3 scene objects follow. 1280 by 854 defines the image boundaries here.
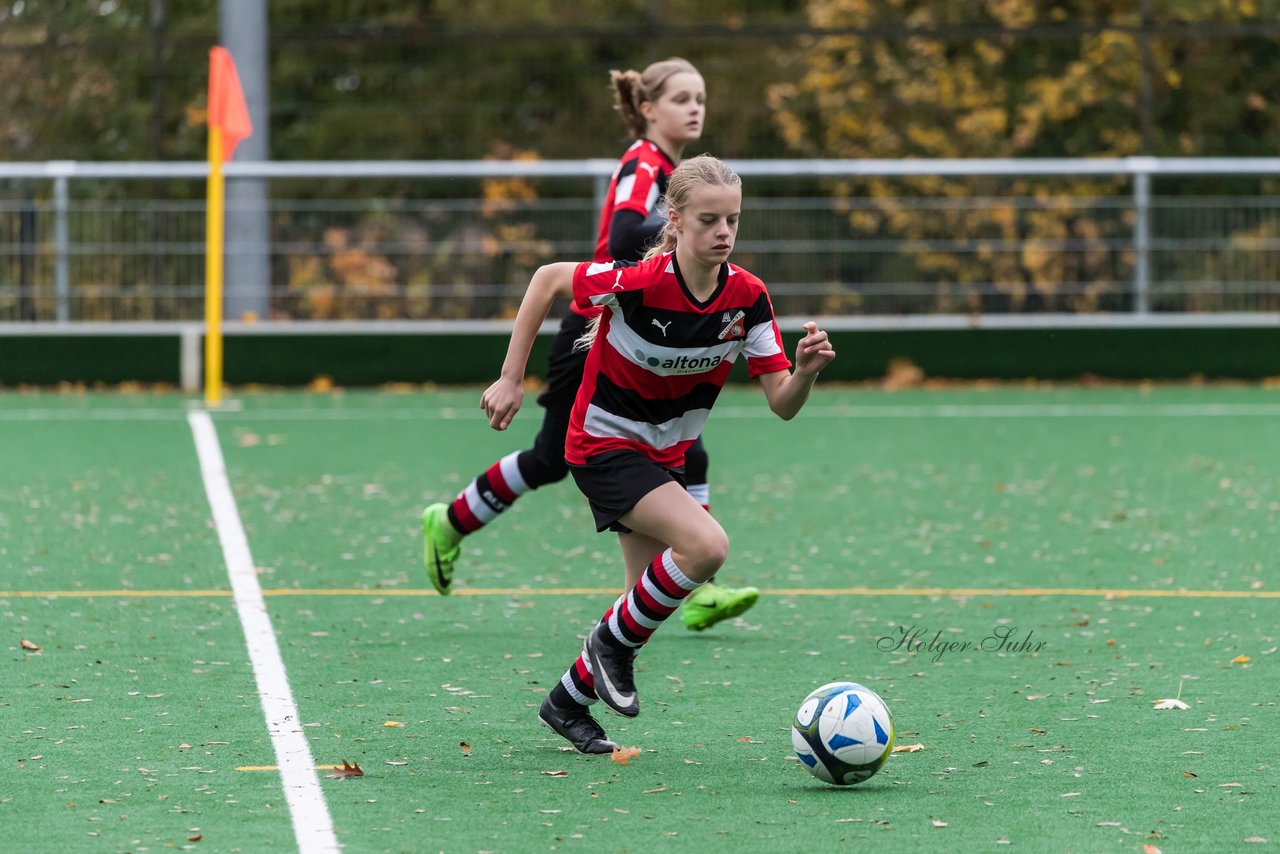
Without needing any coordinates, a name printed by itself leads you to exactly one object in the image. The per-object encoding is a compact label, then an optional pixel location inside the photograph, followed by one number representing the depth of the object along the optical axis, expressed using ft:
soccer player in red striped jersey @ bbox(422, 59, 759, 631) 45.91
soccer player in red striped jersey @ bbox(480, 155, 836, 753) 34.91
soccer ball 32.19
